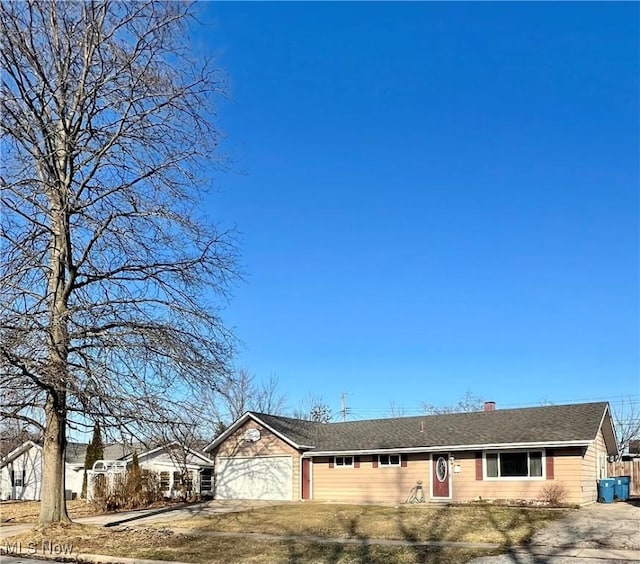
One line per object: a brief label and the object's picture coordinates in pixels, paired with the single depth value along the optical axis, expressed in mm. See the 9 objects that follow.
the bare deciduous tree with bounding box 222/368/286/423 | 50156
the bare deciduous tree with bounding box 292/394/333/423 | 64250
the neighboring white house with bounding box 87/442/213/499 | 29906
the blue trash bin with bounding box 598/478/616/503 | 23062
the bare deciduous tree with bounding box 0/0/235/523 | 15820
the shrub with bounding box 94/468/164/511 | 26219
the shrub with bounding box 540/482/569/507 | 22172
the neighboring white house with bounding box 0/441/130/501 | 38938
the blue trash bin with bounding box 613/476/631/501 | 23828
